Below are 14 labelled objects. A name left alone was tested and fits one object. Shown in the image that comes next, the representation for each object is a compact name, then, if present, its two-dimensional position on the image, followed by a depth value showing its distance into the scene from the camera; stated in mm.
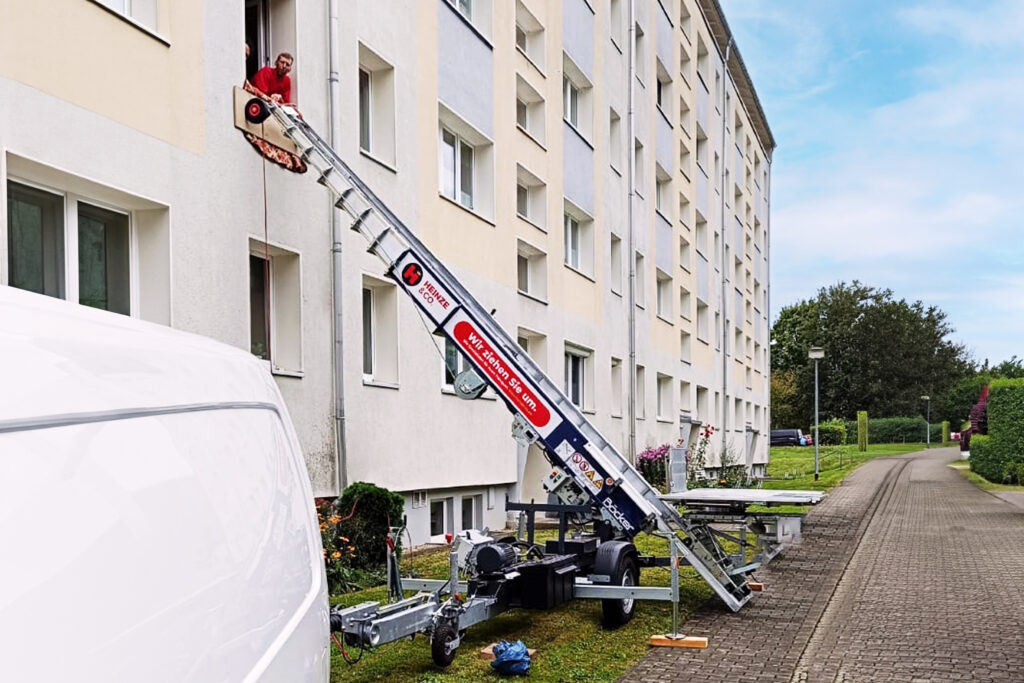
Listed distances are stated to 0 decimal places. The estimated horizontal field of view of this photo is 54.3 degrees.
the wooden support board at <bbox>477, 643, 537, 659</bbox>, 7729
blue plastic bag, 7215
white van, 1462
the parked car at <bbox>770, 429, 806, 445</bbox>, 72562
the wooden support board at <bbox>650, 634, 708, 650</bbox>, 8289
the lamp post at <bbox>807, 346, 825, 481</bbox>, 34450
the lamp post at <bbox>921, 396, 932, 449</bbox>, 83500
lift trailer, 8141
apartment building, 8188
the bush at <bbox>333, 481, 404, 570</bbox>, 10867
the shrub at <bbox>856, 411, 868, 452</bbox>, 71688
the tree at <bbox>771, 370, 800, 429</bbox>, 87950
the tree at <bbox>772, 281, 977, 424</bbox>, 91938
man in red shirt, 10445
